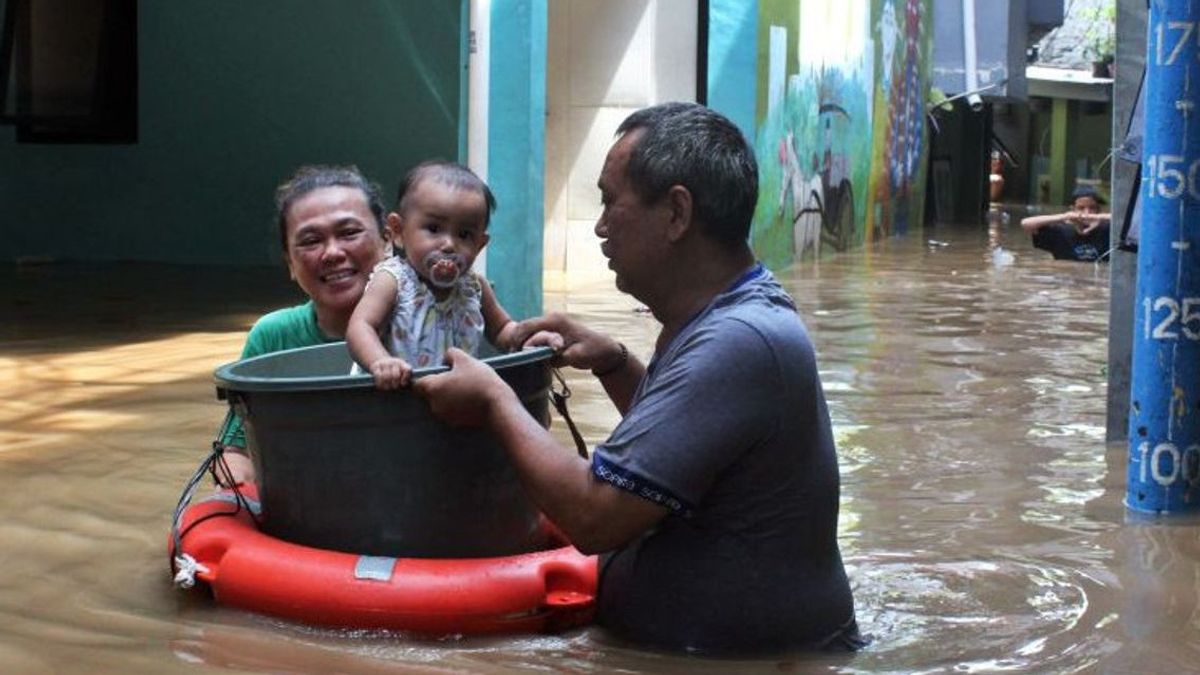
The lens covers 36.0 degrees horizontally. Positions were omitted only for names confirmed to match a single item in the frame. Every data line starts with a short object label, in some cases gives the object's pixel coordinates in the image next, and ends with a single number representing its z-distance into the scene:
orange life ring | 4.05
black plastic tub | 4.04
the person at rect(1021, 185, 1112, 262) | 8.28
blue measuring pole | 5.79
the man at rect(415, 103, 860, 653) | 3.55
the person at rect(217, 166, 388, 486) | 4.81
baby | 4.50
